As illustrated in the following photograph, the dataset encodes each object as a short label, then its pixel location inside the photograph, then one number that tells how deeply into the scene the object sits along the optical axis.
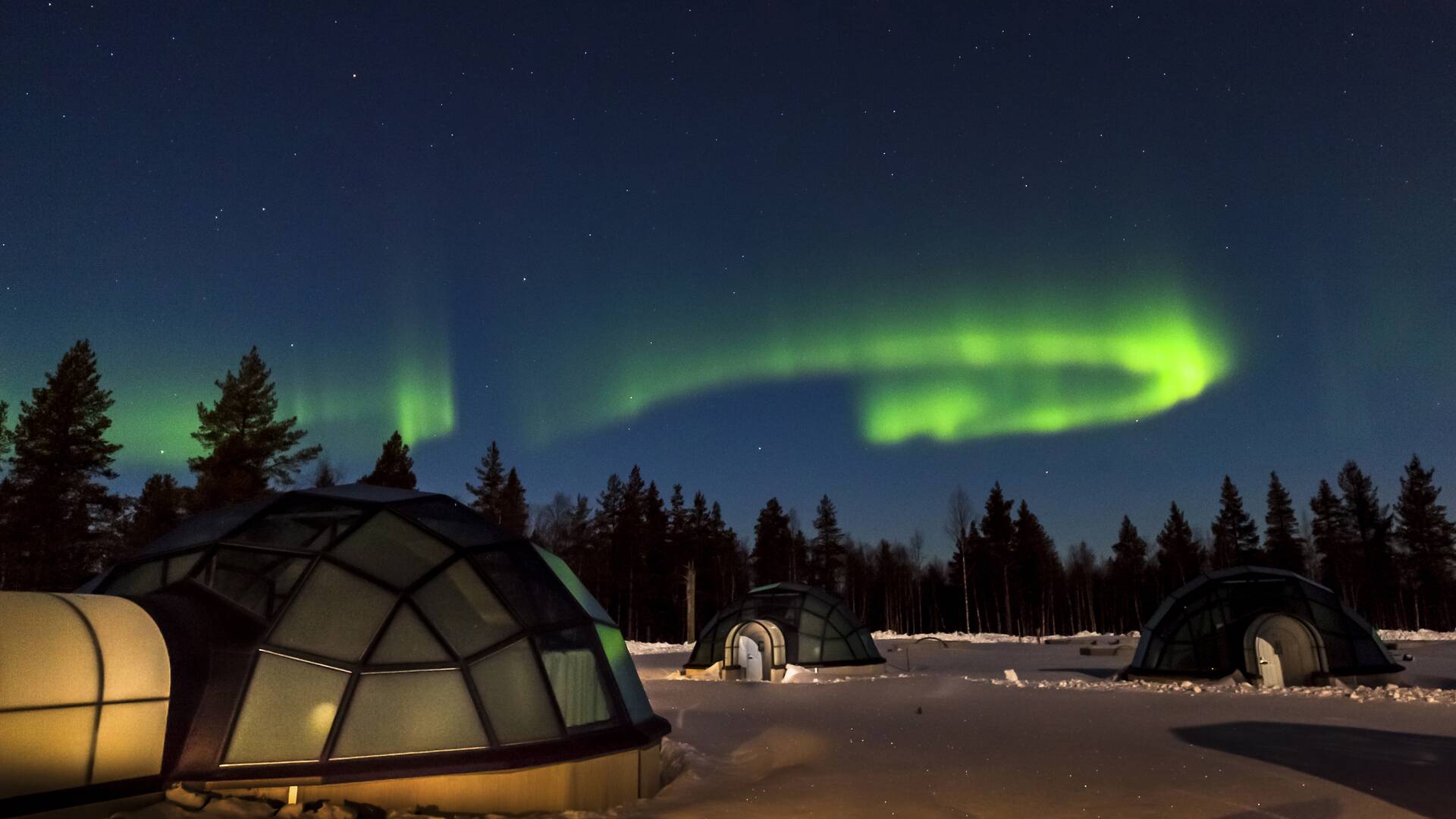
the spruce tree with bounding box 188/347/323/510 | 39.19
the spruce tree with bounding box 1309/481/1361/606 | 69.62
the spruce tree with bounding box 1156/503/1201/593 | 78.25
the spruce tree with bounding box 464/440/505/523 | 67.00
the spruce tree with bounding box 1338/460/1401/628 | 67.50
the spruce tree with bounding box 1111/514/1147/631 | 82.81
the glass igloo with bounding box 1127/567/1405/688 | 20.70
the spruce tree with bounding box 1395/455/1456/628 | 66.94
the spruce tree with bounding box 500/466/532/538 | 64.94
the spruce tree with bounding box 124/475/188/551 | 38.78
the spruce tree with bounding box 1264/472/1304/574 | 74.56
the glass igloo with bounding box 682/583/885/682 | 26.50
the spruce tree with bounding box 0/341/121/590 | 34.53
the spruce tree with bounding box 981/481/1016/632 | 74.50
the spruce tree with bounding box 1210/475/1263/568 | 78.00
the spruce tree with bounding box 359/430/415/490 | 52.75
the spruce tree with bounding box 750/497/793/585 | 78.56
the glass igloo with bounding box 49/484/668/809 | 6.81
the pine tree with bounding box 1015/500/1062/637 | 75.44
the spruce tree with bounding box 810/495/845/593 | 81.44
